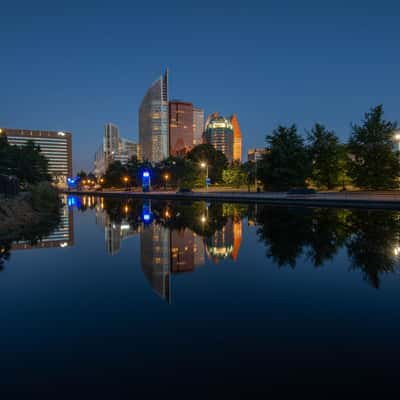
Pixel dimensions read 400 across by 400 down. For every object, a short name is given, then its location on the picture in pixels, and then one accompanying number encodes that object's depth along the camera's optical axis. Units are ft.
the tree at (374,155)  137.80
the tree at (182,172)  250.16
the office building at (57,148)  520.10
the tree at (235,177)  269.03
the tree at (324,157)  164.55
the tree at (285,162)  160.04
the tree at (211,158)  301.63
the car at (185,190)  189.43
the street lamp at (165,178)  264.93
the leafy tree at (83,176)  592.19
